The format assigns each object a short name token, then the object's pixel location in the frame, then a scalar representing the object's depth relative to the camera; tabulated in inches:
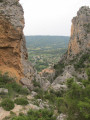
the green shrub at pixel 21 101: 445.7
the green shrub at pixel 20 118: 342.0
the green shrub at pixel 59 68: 1858.1
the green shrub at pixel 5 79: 595.2
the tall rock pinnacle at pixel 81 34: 1818.9
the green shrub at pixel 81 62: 1652.1
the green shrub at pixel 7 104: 399.9
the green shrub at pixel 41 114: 371.2
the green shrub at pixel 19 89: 568.1
